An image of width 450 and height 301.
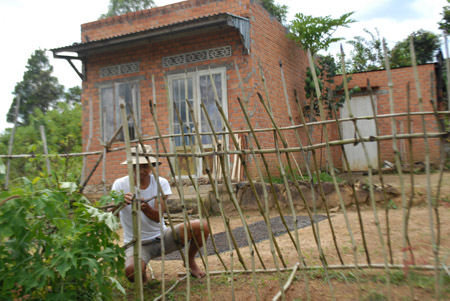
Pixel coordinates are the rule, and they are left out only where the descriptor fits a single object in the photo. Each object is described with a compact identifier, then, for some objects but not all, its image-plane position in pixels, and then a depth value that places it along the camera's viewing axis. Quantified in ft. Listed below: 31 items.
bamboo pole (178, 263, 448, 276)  9.25
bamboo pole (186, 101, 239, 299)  8.72
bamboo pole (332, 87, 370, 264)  8.36
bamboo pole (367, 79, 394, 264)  8.22
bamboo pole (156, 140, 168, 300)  8.78
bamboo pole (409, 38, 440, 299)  7.56
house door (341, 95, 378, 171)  33.01
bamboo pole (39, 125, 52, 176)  9.53
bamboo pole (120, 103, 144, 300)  8.55
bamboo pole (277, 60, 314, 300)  8.18
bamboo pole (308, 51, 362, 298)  8.13
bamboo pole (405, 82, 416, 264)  7.80
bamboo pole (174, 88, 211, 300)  8.55
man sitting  10.71
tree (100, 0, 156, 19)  84.02
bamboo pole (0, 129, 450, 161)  7.93
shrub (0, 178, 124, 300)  6.79
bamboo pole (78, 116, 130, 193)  8.40
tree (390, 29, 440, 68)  39.11
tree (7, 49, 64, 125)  87.86
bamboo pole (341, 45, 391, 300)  7.73
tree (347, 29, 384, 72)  47.37
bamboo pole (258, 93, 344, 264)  8.65
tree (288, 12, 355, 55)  28.32
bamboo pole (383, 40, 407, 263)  7.88
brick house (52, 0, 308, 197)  24.39
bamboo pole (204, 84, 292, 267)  8.60
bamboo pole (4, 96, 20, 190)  9.60
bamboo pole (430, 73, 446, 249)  7.74
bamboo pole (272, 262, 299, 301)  8.81
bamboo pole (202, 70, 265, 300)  8.55
